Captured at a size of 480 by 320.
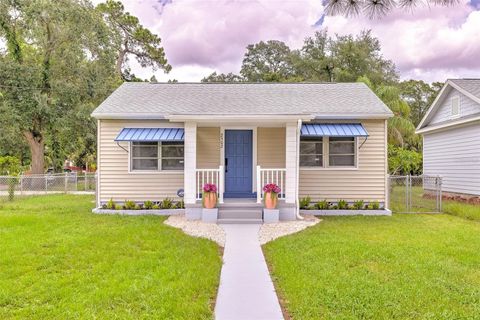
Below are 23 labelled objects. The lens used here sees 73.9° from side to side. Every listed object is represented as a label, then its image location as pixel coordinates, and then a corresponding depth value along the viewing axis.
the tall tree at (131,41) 27.33
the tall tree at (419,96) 31.43
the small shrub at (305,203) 9.45
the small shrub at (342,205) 9.42
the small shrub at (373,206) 9.45
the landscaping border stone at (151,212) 9.23
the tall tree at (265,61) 33.28
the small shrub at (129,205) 9.38
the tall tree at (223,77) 34.84
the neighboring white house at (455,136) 11.52
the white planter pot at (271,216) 8.19
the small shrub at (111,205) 9.48
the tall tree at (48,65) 17.70
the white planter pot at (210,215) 8.20
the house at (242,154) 9.53
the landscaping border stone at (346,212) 9.33
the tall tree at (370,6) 3.92
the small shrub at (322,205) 9.42
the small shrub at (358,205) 9.40
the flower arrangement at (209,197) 8.27
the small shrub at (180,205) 9.38
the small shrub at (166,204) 9.39
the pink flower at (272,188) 8.20
